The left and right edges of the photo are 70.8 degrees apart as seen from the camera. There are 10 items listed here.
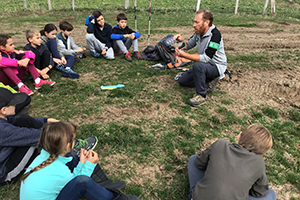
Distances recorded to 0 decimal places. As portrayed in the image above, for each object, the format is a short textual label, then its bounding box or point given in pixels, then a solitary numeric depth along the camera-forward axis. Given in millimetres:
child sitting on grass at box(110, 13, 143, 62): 6453
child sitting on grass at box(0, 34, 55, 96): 4316
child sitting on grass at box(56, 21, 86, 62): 5706
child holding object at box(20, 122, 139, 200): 1961
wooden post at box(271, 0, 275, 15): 13984
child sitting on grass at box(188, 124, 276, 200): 2053
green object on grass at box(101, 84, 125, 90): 4921
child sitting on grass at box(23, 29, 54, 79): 4933
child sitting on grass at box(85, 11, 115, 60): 6238
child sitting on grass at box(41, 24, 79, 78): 5352
